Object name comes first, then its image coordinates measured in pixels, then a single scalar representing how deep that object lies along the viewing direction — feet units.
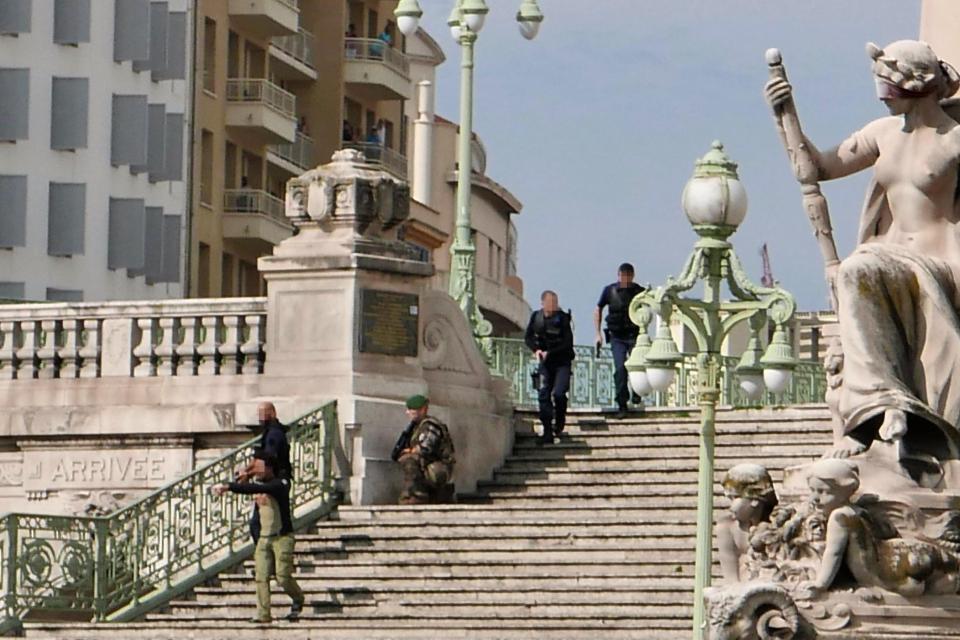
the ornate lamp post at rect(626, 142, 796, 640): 109.29
